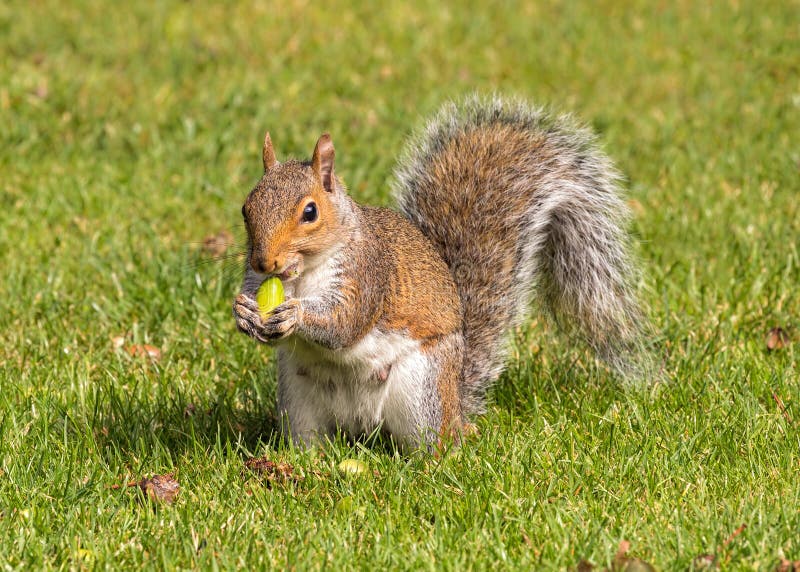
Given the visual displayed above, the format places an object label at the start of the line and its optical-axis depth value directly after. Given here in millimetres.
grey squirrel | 5094
